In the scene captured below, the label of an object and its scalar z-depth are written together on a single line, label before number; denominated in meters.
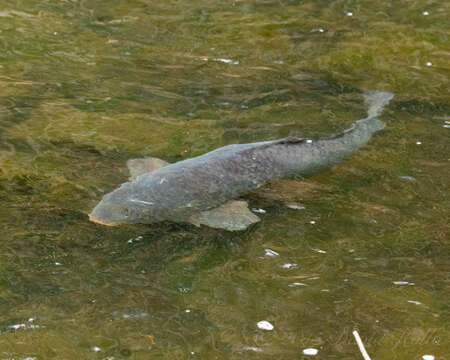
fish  9.83
